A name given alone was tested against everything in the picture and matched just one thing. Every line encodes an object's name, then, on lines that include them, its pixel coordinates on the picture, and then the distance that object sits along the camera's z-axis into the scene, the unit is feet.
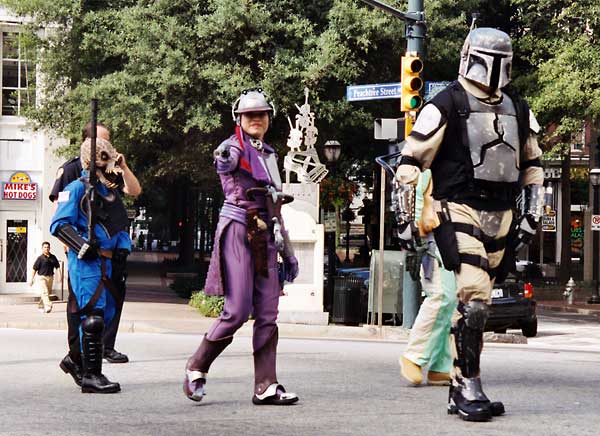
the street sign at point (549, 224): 164.68
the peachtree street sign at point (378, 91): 53.93
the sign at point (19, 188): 87.97
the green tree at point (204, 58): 74.69
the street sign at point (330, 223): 74.53
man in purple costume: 23.02
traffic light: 51.39
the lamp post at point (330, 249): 70.69
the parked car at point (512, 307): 62.39
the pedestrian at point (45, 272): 72.54
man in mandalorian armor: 21.42
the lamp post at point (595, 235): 104.99
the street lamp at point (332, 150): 78.84
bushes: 70.03
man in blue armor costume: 25.41
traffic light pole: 53.21
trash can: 66.80
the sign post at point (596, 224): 105.60
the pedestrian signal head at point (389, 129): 53.01
